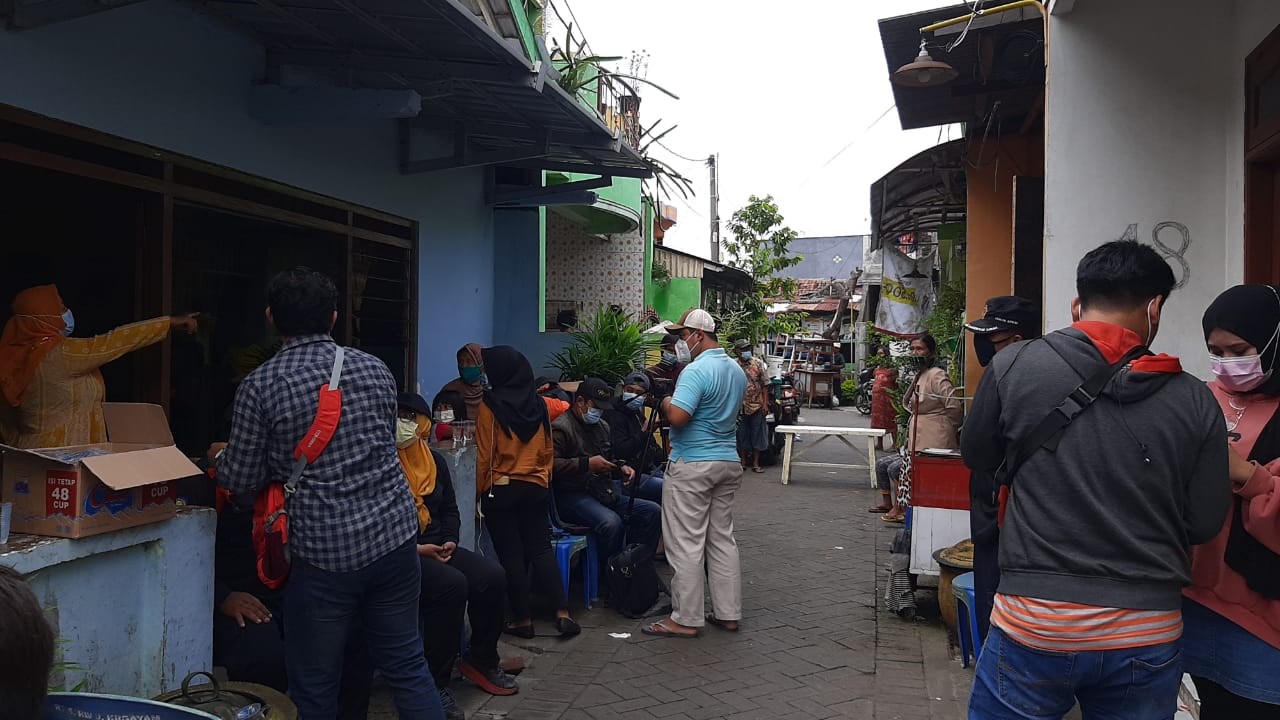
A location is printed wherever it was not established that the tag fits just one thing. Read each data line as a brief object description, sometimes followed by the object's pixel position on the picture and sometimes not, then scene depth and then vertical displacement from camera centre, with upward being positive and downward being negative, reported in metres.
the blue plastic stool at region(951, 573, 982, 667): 4.34 -1.29
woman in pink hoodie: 2.28 -0.48
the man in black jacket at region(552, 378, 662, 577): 5.88 -0.83
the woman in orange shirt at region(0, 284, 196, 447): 3.71 -0.08
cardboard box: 2.69 -0.43
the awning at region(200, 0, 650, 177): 4.29 +1.63
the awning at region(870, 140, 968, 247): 8.25 +1.73
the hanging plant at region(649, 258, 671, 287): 15.20 +1.44
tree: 19.59 +2.51
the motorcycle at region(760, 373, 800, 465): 13.96 -0.90
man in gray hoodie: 2.14 -0.37
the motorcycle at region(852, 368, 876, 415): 21.28 -0.78
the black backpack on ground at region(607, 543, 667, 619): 5.81 -1.47
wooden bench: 11.34 -0.96
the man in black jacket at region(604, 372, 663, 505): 6.23 -0.53
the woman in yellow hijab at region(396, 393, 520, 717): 4.08 -1.06
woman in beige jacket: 7.35 -0.42
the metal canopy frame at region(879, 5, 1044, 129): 5.81 +2.14
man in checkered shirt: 2.88 -0.44
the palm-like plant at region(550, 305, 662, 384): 9.84 +0.06
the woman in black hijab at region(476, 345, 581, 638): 5.19 -0.62
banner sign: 10.07 +0.77
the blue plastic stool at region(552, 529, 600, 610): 5.65 -1.30
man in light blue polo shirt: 5.38 -0.81
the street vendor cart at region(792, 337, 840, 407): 26.70 -0.35
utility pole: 24.55 +4.28
